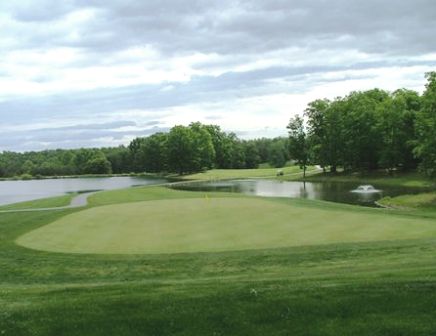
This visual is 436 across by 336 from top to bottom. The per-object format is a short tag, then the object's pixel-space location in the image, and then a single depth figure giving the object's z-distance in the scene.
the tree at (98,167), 175.25
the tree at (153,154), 152.88
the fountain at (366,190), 59.25
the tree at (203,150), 135.12
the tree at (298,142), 105.25
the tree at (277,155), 160.75
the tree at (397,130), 81.31
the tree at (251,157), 163.38
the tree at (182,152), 133.75
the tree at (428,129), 49.44
